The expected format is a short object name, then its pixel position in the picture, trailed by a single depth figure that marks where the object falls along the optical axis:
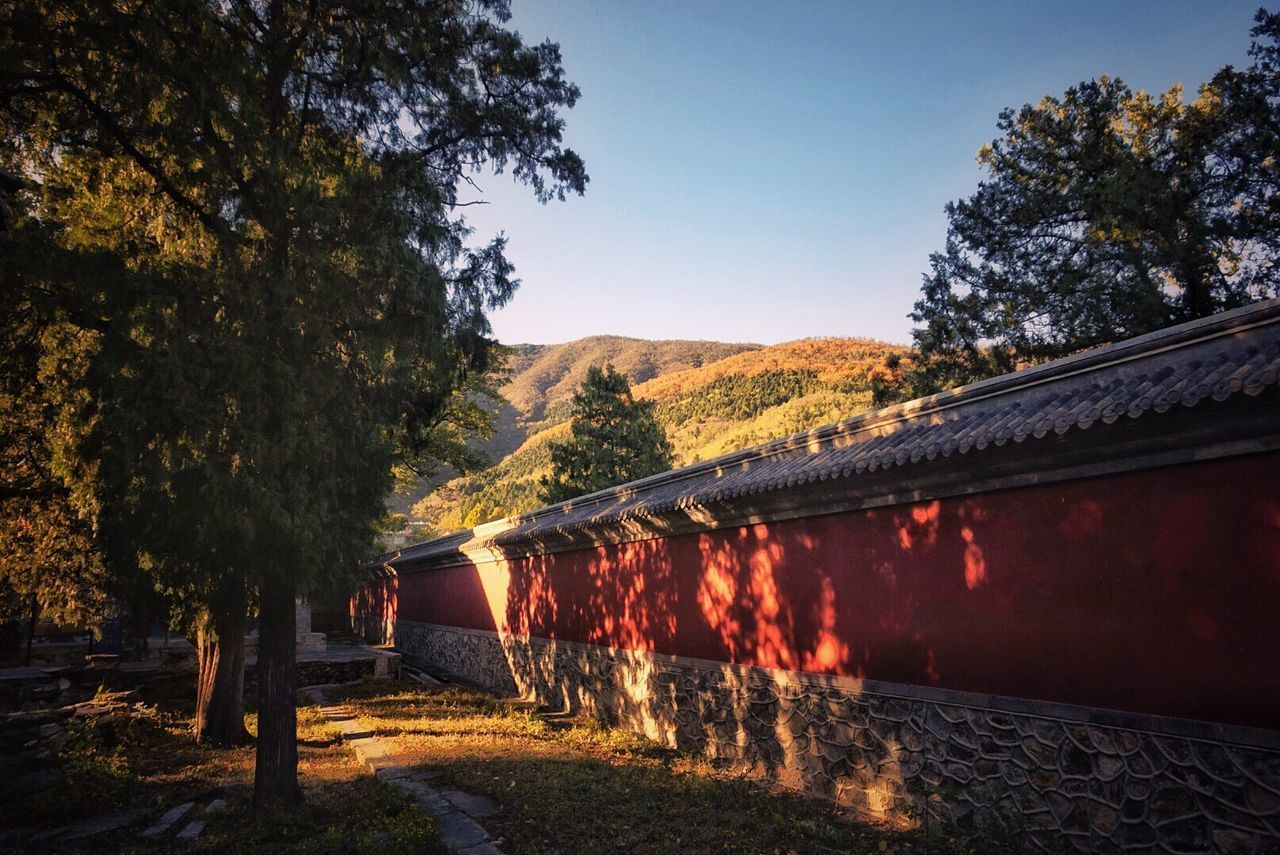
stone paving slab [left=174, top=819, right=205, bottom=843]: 5.91
